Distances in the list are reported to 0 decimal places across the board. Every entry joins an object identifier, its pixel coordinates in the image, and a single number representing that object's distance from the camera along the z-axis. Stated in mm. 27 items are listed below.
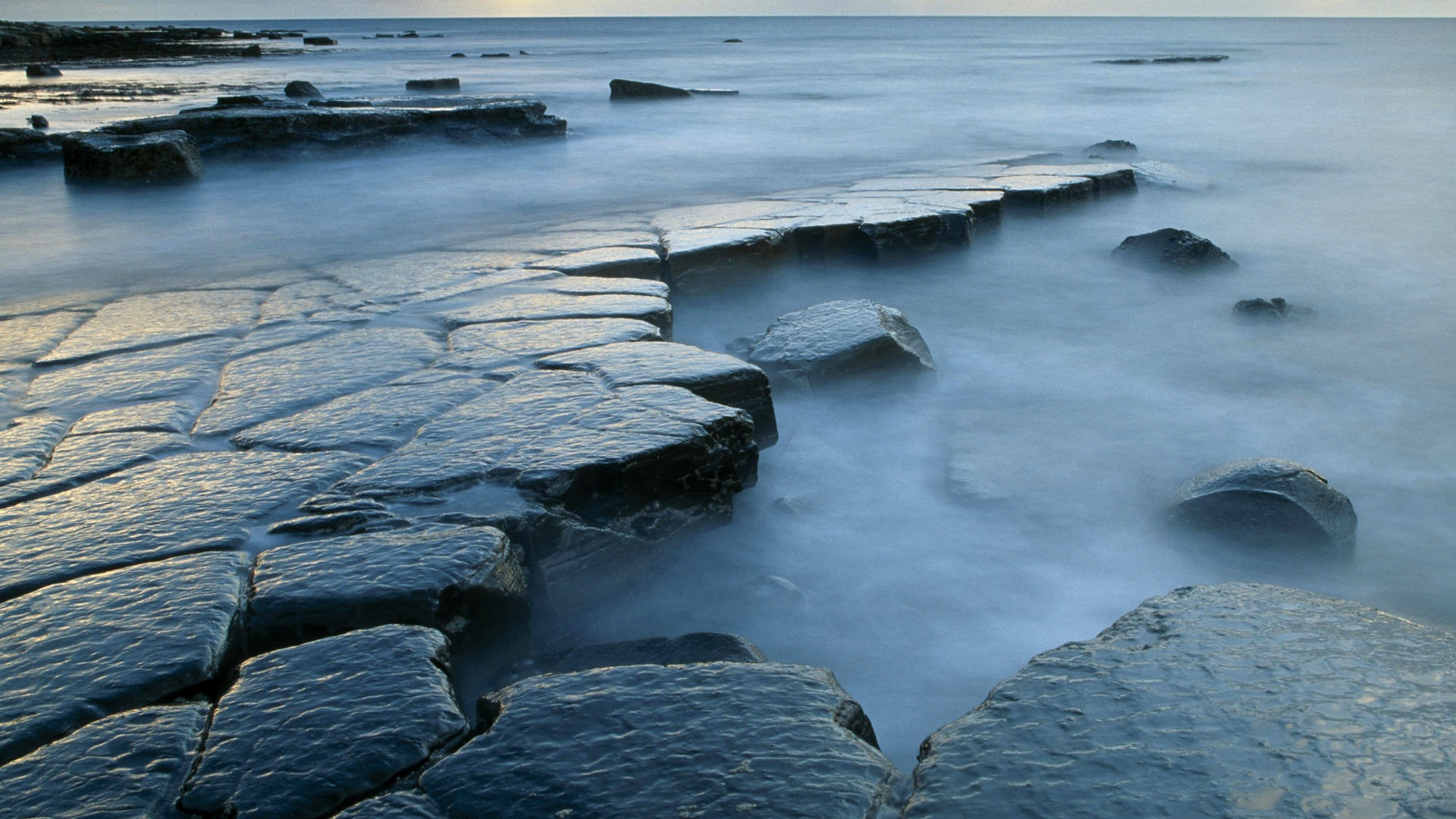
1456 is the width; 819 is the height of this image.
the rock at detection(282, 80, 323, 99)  12086
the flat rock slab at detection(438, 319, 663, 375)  2395
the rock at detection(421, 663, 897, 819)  1027
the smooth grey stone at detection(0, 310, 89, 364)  2676
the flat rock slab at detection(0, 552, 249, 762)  1177
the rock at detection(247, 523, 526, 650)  1379
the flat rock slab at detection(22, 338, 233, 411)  2266
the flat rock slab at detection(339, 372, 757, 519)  1757
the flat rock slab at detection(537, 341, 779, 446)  2213
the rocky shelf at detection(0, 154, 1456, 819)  1062
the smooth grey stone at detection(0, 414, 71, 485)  1872
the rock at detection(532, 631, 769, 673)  1545
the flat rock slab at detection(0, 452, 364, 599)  1527
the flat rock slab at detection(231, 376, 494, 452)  1954
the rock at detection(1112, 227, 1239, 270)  4453
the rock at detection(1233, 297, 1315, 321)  3834
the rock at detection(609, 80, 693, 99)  12828
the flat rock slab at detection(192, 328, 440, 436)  2139
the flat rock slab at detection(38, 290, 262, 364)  2713
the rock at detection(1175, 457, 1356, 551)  2119
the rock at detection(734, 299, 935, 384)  2941
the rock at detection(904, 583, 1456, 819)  1028
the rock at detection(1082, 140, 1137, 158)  7945
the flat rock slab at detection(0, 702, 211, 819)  1016
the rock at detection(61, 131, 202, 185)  6133
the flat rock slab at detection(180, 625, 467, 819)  1031
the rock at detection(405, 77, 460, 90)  13789
